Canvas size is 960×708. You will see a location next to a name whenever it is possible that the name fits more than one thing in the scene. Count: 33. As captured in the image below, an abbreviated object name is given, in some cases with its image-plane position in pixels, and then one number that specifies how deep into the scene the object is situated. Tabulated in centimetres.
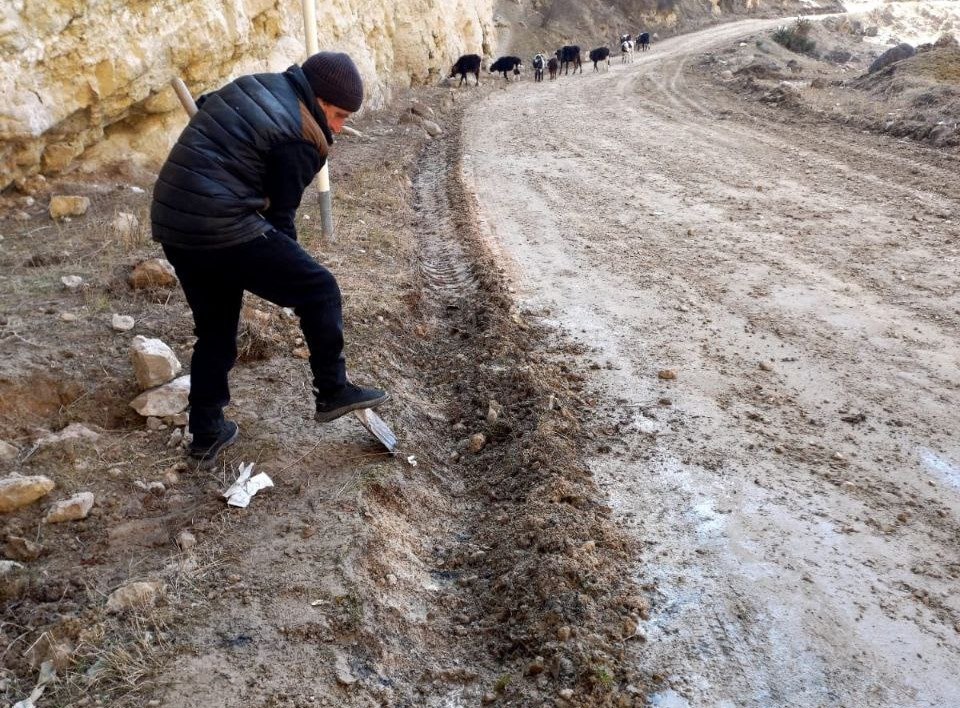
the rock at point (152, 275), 507
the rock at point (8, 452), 340
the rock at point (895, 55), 1719
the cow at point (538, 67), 2361
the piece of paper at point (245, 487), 334
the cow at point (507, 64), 2414
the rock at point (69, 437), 349
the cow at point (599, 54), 2516
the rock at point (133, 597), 267
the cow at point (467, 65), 2112
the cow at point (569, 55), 2503
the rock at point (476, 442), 411
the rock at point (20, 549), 295
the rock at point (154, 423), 385
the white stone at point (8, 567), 285
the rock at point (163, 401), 390
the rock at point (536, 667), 266
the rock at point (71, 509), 313
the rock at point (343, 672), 254
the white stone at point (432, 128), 1329
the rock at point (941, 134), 990
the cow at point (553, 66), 2381
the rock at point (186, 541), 304
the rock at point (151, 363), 397
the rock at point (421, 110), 1438
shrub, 2653
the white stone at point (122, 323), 448
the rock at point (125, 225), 598
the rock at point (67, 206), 645
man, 305
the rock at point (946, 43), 1623
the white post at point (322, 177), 649
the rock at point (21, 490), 312
